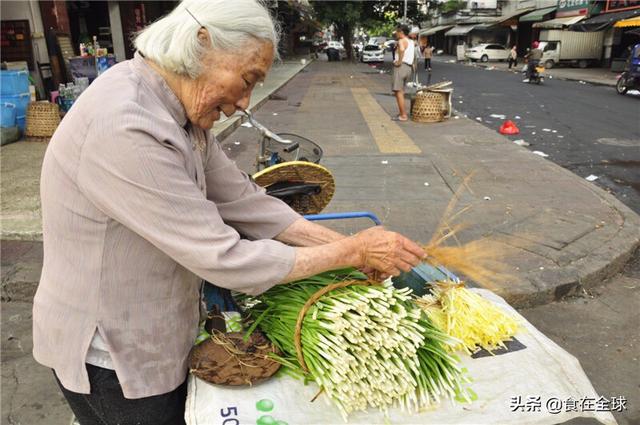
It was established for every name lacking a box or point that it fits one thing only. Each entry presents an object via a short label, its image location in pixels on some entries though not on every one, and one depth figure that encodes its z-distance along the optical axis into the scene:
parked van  29.27
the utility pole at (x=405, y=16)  34.59
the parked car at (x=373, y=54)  37.72
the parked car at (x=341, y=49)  44.41
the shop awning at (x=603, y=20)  24.02
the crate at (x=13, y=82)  7.18
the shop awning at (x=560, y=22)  29.32
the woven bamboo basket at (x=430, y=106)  10.09
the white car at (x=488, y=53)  38.47
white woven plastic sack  1.37
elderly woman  1.20
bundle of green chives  1.38
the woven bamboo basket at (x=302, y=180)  2.61
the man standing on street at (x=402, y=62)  9.98
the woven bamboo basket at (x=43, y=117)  7.39
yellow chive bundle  1.70
